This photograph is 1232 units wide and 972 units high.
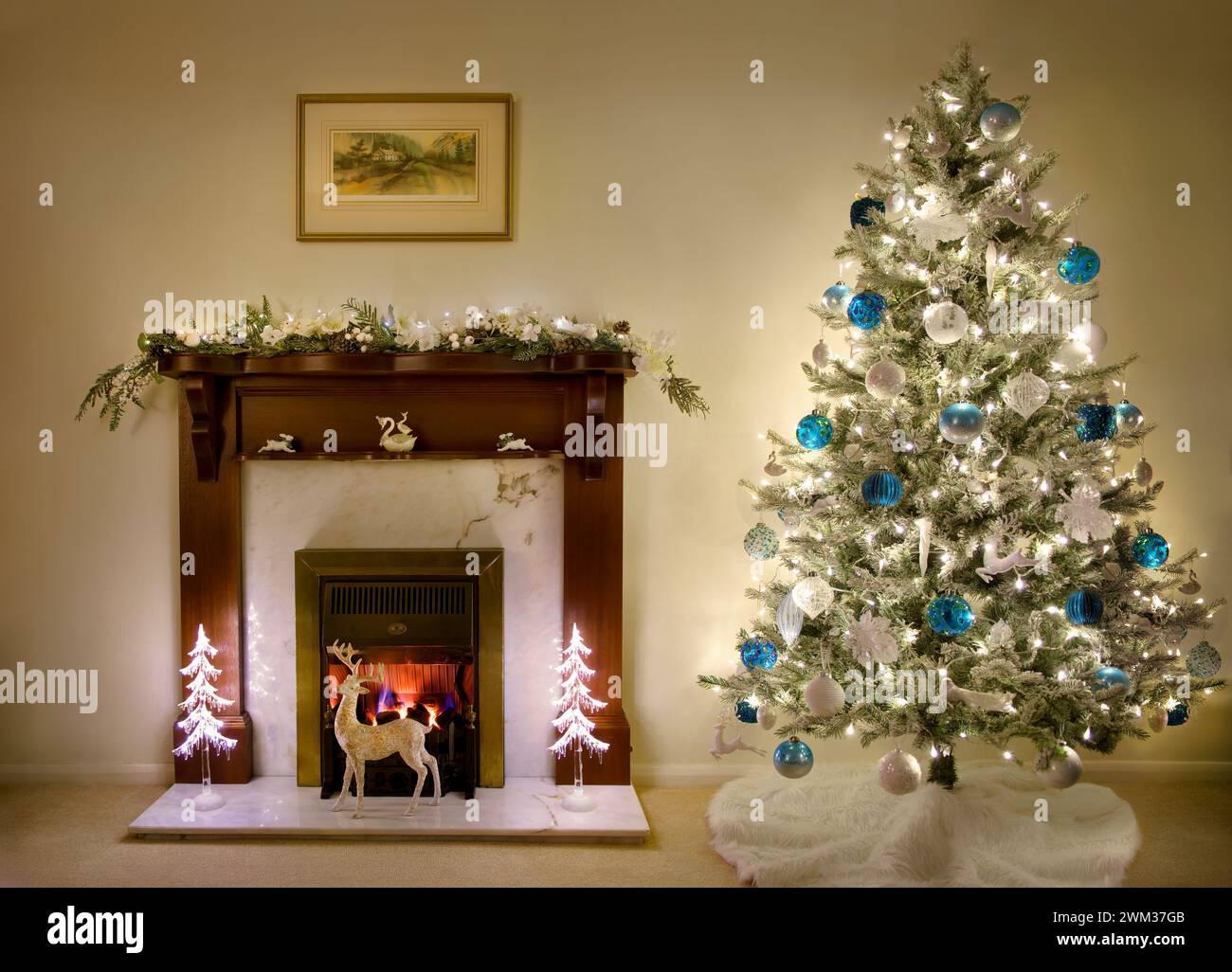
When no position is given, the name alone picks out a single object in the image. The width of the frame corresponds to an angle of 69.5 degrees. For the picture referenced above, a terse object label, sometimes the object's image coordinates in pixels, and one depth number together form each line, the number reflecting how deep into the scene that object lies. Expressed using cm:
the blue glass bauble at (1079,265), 281
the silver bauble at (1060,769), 267
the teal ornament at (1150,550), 279
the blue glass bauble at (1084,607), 263
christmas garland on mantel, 329
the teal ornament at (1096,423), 274
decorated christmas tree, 275
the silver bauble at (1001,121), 276
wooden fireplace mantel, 347
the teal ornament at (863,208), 308
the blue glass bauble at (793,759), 289
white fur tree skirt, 273
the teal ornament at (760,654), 298
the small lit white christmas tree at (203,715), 334
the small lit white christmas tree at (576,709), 336
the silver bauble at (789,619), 289
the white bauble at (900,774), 272
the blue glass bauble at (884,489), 273
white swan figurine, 340
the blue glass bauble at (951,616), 267
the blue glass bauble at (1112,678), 269
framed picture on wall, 361
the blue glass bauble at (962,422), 266
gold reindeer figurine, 313
